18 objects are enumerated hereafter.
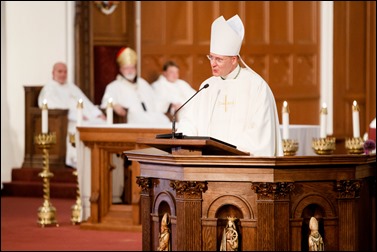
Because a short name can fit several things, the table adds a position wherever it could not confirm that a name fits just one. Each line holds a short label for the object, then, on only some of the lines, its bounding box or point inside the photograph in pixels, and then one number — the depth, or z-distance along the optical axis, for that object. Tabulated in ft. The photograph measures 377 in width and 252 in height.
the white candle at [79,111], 44.22
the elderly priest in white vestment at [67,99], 58.63
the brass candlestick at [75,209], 45.10
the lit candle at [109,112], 45.73
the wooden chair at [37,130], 58.15
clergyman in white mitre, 27.30
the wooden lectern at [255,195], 25.52
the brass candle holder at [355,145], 38.59
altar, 42.74
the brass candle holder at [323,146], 39.47
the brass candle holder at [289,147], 39.19
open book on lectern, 25.51
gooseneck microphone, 25.91
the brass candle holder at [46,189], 44.72
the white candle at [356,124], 38.03
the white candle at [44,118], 43.53
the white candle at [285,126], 38.97
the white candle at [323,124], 39.63
